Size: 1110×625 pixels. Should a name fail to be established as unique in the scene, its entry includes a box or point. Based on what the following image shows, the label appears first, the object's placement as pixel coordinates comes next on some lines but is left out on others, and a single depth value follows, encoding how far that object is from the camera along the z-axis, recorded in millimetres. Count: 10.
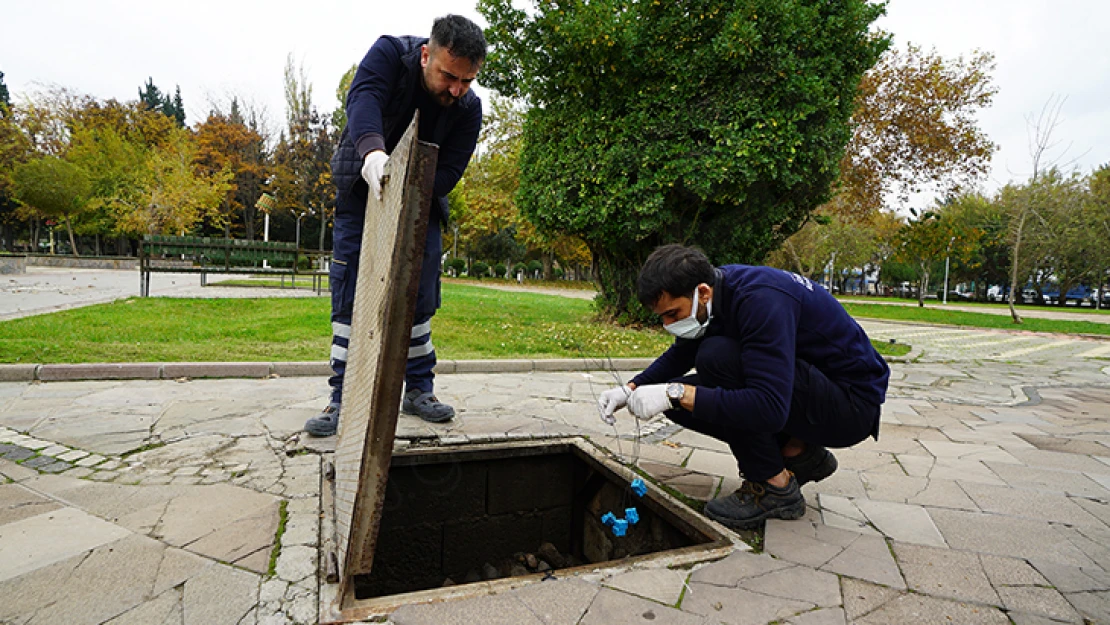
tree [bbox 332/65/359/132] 29203
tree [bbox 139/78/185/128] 55344
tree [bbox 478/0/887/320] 7383
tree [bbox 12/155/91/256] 22781
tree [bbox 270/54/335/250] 33562
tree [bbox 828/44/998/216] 15656
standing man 2376
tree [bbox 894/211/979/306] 20812
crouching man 1982
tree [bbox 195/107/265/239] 34688
